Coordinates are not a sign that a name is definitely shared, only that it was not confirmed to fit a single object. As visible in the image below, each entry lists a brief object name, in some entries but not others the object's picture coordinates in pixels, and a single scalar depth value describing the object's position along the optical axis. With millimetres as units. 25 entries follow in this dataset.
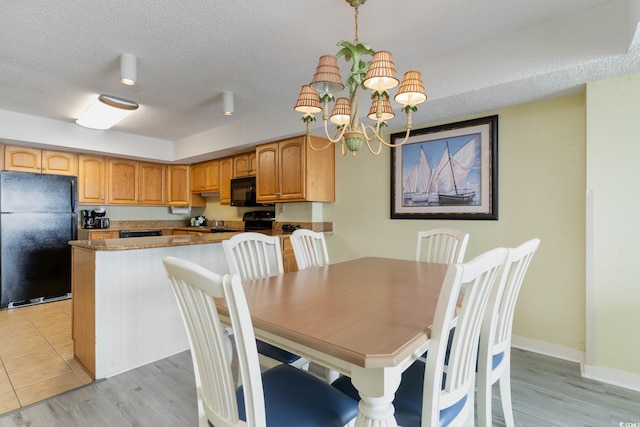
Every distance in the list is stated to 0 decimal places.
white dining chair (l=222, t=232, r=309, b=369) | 1604
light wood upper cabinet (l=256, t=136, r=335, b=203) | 3570
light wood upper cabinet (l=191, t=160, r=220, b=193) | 5003
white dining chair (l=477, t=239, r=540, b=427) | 1244
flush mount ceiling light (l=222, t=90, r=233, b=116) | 3051
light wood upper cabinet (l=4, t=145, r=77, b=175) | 3864
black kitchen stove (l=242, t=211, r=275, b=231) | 4469
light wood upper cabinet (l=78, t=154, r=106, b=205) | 4414
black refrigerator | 3688
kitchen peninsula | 2143
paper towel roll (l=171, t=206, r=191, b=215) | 5719
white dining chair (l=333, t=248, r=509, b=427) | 866
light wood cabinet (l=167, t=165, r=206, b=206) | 5367
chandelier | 1452
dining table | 838
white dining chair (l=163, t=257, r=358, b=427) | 783
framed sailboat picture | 2697
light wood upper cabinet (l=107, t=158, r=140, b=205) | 4688
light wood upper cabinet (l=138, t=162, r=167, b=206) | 5035
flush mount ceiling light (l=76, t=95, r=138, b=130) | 2930
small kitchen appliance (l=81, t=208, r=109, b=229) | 4652
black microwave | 4355
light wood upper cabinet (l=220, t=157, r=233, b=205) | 4770
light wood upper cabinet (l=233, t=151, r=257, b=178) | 4410
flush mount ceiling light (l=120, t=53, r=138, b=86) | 2262
